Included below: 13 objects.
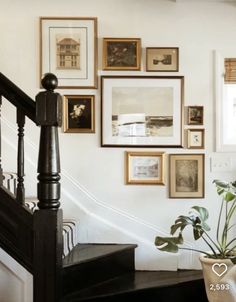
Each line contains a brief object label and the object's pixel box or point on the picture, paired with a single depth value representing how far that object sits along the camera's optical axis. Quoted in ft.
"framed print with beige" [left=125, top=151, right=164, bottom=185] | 10.61
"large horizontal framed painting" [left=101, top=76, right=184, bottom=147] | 10.62
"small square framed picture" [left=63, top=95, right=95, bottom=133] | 10.66
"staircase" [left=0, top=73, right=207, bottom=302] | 7.41
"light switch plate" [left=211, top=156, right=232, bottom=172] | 10.61
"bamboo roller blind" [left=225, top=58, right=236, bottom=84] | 10.63
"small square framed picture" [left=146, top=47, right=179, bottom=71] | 10.62
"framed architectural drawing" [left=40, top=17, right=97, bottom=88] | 10.67
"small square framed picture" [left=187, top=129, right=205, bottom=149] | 10.61
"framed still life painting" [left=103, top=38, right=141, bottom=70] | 10.63
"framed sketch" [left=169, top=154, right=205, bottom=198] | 10.59
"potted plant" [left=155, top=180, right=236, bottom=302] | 8.41
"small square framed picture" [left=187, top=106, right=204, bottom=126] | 10.62
